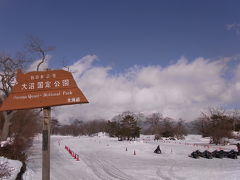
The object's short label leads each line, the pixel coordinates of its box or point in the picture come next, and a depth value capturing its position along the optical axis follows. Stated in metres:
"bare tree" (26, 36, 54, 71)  24.76
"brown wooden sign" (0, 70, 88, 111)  5.29
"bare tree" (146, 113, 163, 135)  92.26
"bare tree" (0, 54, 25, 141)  20.62
